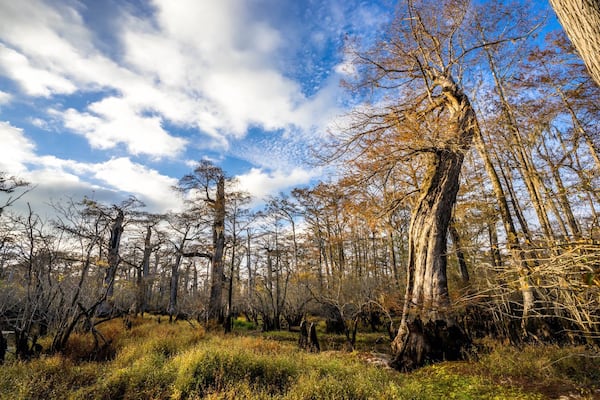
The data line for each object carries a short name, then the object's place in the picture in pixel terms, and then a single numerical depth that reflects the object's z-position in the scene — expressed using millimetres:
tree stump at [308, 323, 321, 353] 10029
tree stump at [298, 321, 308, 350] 10755
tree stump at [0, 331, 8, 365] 7059
